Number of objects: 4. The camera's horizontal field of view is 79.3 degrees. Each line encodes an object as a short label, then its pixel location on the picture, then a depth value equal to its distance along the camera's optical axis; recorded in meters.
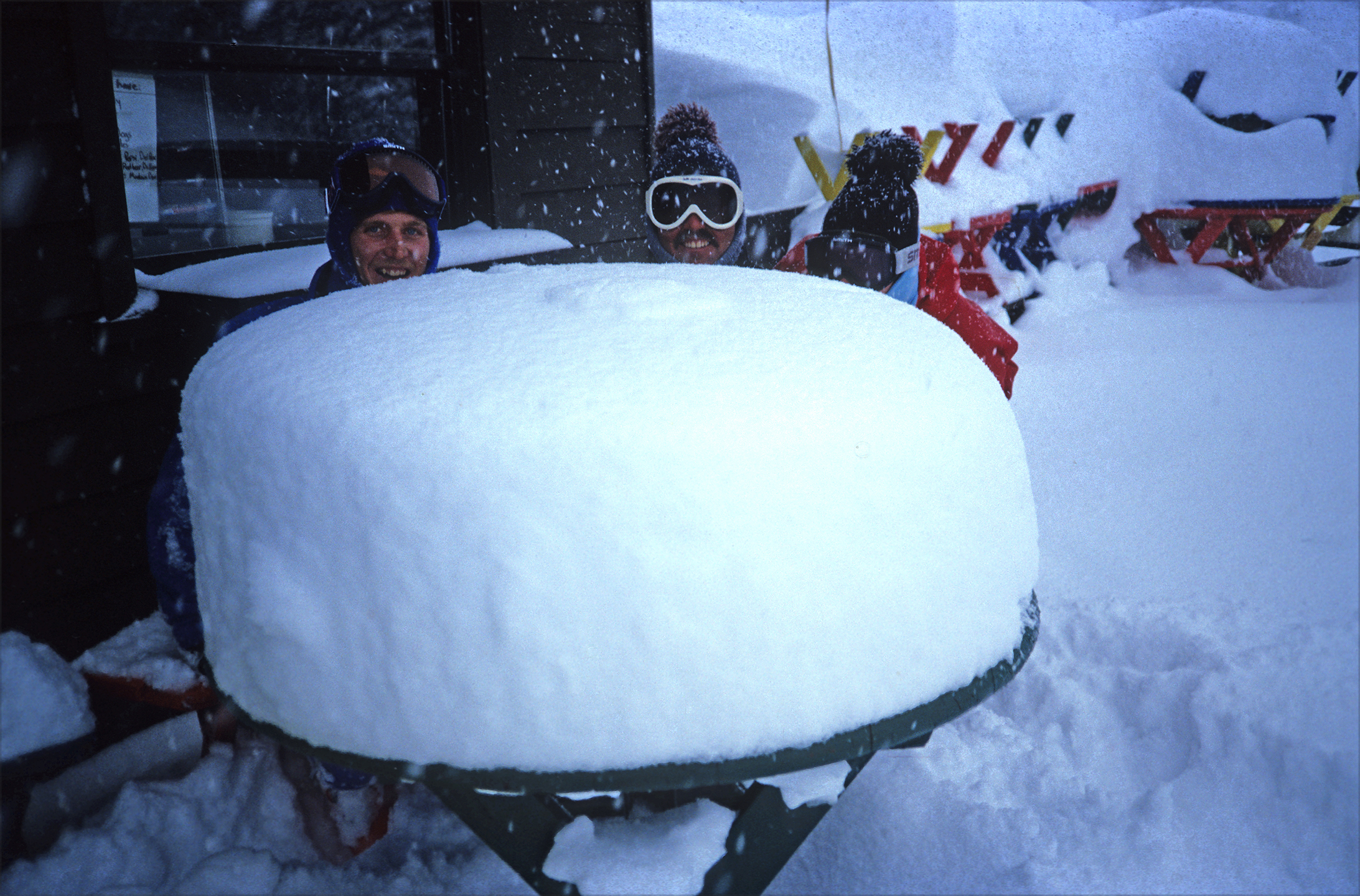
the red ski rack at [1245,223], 7.01
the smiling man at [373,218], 2.10
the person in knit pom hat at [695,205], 2.44
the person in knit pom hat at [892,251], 2.32
